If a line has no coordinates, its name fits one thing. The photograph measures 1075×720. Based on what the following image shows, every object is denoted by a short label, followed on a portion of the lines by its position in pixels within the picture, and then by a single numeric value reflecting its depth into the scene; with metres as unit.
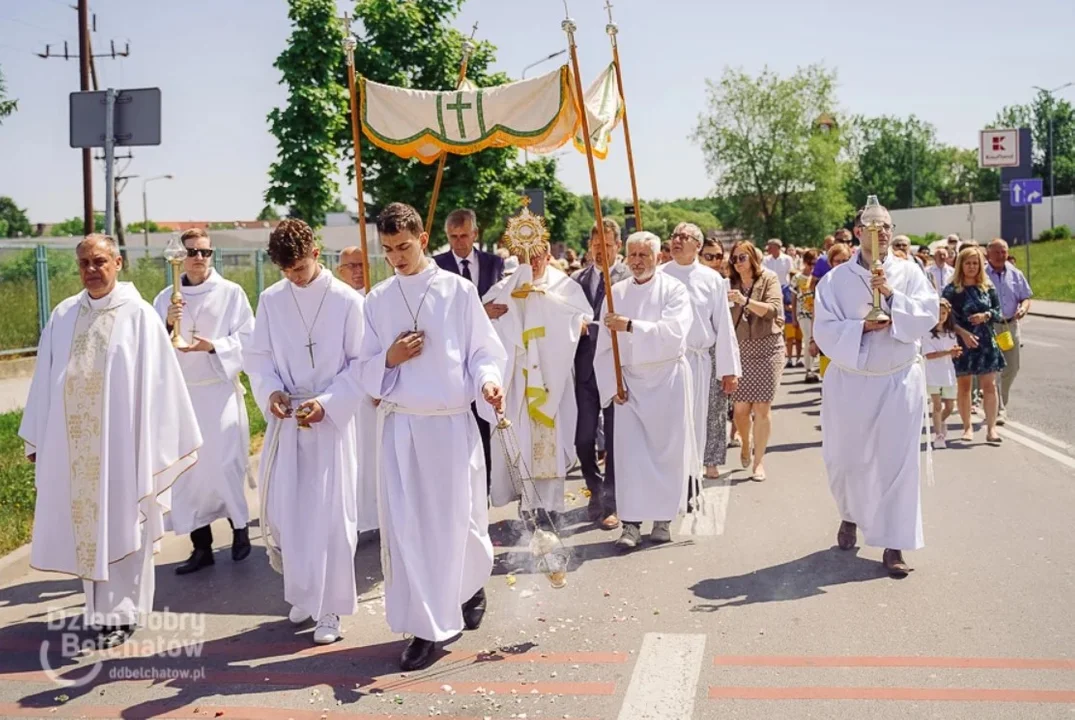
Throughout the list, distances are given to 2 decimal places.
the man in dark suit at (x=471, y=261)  8.10
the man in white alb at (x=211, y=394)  7.59
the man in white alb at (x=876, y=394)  6.98
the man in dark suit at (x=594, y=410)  8.57
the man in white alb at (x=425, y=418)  5.69
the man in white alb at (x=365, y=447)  8.17
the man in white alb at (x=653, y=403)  7.81
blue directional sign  31.76
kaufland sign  37.41
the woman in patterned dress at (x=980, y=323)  11.21
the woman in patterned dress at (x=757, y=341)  10.10
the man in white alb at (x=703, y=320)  9.05
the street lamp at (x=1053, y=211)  69.30
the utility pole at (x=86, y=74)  26.55
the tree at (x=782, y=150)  65.69
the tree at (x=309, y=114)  21.47
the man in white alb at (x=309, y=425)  6.05
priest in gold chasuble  6.02
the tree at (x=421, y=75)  23.69
